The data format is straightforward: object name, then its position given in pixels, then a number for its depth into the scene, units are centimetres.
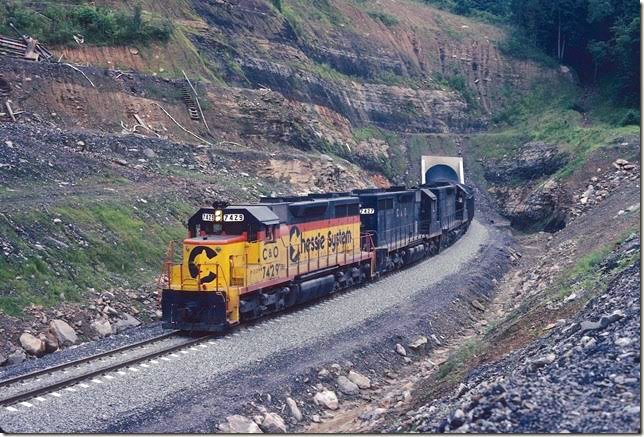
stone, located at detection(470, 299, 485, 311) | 2531
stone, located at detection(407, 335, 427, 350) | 1883
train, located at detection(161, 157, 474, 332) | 1734
